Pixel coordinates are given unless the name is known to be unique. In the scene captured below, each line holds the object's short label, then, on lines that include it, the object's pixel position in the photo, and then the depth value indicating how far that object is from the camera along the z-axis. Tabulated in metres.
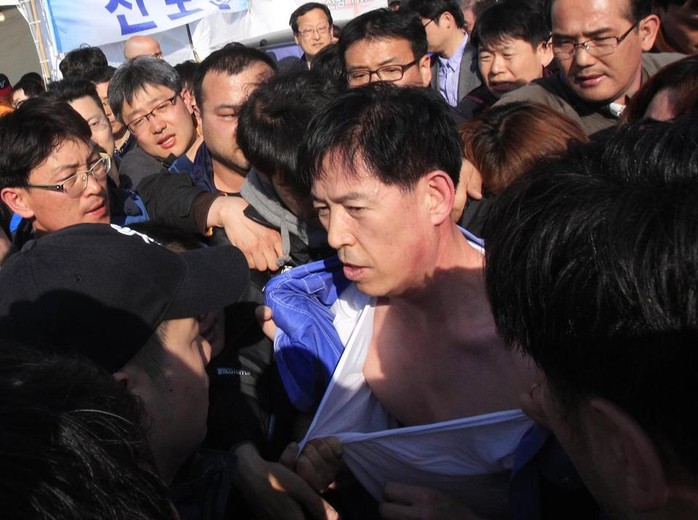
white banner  7.45
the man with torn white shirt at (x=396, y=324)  1.50
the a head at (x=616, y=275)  0.71
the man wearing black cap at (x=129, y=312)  1.11
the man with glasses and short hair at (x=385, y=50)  3.03
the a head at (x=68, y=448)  0.57
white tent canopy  7.47
